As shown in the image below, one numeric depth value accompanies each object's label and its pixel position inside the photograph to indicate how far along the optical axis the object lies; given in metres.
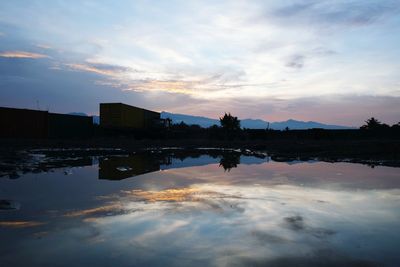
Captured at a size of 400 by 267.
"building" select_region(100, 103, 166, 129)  37.26
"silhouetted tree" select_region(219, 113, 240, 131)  48.59
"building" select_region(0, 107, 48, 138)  31.06
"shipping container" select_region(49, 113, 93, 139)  34.75
